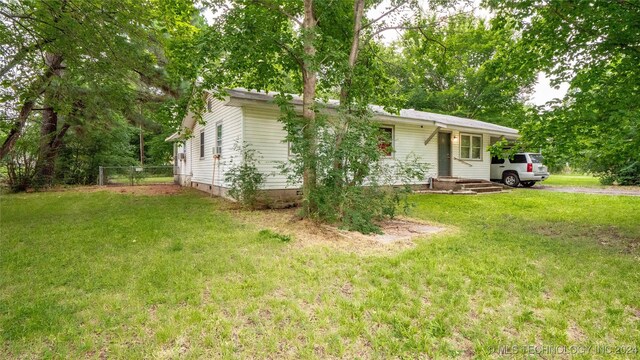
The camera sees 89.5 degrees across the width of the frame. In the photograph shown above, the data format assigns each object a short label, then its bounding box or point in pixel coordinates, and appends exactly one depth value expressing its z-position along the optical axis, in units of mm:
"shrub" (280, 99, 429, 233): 5855
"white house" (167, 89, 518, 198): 9391
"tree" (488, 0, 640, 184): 4520
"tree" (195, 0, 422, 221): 6203
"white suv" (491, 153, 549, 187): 14555
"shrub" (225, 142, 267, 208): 8227
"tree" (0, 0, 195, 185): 6090
